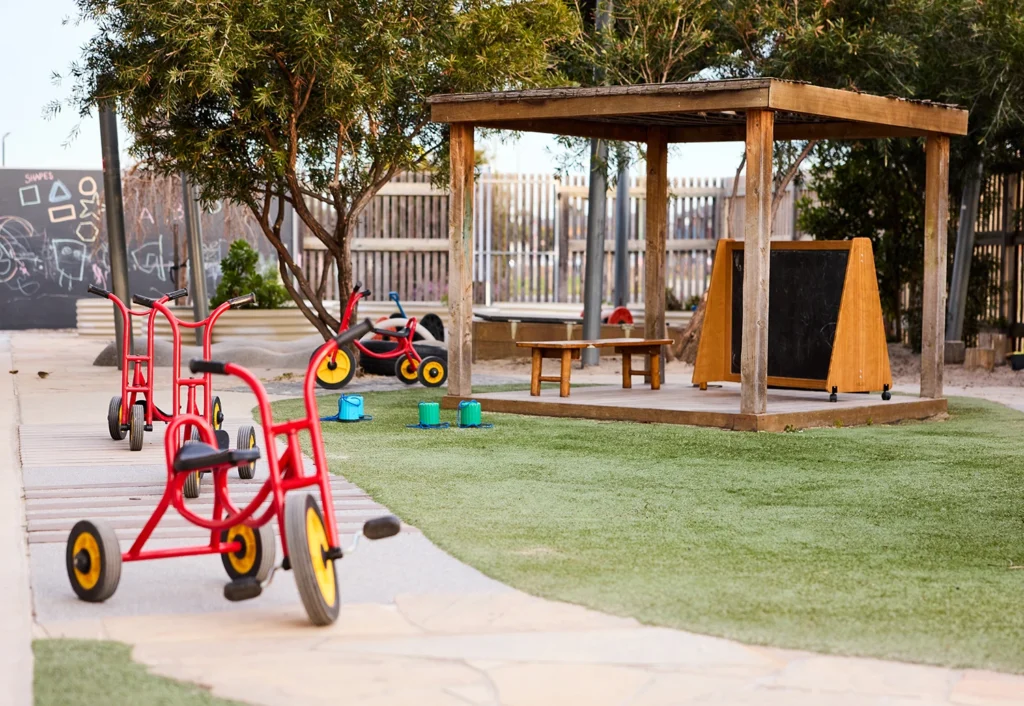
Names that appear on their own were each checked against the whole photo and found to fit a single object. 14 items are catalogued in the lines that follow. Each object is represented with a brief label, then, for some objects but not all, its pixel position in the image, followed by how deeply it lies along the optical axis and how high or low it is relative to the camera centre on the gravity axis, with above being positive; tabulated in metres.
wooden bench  11.58 -1.03
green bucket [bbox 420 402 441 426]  10.09 -1.28
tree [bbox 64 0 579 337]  12.27 +1.57
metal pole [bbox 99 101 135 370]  16.47 +0.46
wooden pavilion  9.92 +0.69
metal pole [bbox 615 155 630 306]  18.77 -0.05
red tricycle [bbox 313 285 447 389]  13.50 -1.25
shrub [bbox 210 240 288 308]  19.88 -0.57
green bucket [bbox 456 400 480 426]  10.23 -1.30
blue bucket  10.49 -1.27
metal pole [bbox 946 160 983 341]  16.34 -0.20
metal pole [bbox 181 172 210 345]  18.83 -0.16
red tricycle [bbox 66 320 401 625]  4.39 -0.97
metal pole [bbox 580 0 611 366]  16.17 -0.20
